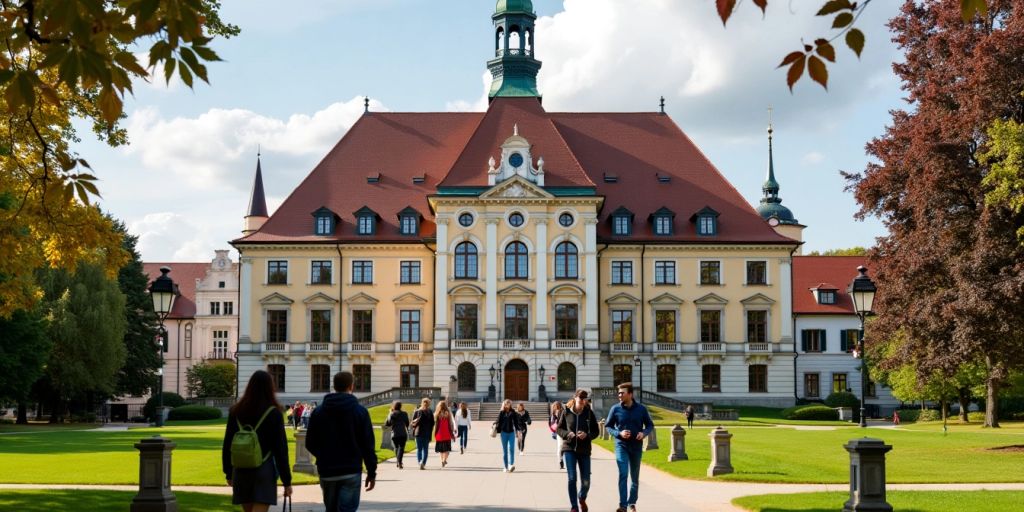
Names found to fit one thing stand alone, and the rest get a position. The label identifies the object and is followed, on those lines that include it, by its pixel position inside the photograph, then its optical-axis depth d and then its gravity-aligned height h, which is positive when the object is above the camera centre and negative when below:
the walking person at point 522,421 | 31.61 -2.16
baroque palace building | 70.19 +3.34
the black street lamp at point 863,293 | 35.97 +1.38
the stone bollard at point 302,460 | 25.28 -2.51
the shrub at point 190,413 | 64.94 -3.94
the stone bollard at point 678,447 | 29.83 -2.60
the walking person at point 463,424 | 35.31 -2.44
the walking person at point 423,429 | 28.47 -2.14
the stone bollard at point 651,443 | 35.59 -3.01
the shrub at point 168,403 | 71.31 -3.78
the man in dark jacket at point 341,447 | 12.59 -1.11
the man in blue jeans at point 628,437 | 17.48 -1.39
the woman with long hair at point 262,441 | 12.16 -1.02
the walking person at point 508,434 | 27.42 -2.12
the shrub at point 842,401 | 72.44 -3.59
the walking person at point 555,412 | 29.66 -1.83
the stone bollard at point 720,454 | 24.84 -2.32
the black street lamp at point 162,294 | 35.51 +1.31
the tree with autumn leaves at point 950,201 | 34.38 +4.37
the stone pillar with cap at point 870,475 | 16.02 -1.76
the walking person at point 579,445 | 17.58 -1.53
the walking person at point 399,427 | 28.36 -2.04
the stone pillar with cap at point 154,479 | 16.45 -1.91
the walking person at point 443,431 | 29.22 -2.22
